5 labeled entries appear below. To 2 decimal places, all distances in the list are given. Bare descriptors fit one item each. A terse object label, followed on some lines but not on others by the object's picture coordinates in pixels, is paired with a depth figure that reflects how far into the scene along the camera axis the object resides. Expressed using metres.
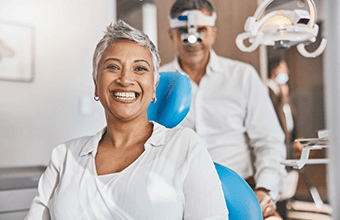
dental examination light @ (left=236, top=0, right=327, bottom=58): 1.35
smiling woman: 0.92
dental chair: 1.24
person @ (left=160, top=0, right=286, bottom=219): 1.88
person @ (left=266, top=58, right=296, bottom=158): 3.82
